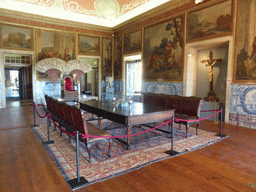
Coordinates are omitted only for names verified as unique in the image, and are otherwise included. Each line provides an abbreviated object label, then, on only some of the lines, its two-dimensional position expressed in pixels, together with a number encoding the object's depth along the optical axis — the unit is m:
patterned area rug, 3.37
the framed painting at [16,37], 10.76
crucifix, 7.98
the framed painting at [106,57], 14.30
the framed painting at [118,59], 13.86
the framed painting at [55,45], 11.91
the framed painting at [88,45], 13.30
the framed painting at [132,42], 11.82
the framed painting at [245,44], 6.35
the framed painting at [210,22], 7.02
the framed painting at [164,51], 9.06
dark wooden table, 4.17
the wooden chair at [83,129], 3.49
